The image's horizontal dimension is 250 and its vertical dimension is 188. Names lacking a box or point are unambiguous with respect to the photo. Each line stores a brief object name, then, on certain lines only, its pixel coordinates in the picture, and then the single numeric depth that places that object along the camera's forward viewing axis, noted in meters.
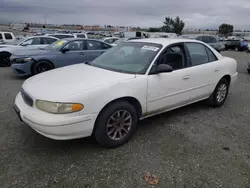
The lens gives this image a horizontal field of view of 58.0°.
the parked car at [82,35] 16.20
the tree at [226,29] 72.31
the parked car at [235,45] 26.94
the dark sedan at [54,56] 7.50
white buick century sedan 2.73
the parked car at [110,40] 18.75
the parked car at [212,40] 18.72
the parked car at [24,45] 10.16
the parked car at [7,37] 14.30
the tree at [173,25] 69.06
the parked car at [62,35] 14.12
